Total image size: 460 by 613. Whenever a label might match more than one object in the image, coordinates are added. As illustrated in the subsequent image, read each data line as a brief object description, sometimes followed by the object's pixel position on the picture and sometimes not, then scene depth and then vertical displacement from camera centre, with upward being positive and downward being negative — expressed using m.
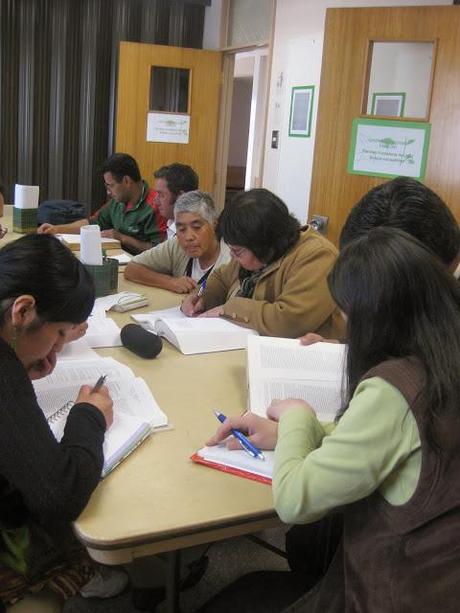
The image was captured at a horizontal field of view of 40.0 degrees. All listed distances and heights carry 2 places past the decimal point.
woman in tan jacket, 2.06 -0.33
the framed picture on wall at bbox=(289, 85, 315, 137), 4.17 +0.38
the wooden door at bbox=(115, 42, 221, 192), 5.31 +0.45
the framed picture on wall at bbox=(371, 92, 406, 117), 3.29 +0.37
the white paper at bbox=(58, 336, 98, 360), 1.75 -0.56
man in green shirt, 4.02 -0.34
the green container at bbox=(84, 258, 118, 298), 2.46 -0.47
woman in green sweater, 0.88 -0.38
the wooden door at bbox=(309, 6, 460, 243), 2.82 +0.36
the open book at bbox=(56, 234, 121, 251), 3.31 -0.48
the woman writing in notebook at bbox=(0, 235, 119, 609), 1.03 -0.49
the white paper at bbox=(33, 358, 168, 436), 1.38 -0.54
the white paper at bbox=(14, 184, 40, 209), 3.64 -0.28
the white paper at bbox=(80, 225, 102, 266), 2.46 -0.36
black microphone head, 1.81 -0.53
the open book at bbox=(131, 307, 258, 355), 1.91 -0.52
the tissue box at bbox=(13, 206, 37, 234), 3.69 -0.42
